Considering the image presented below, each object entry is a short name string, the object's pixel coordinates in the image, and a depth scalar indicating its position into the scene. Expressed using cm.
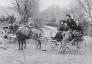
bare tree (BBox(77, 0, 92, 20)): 2292
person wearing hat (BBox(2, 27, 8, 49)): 1630
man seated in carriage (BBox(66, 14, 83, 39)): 1364
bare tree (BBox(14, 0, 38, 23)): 2805
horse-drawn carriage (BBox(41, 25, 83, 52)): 1358
